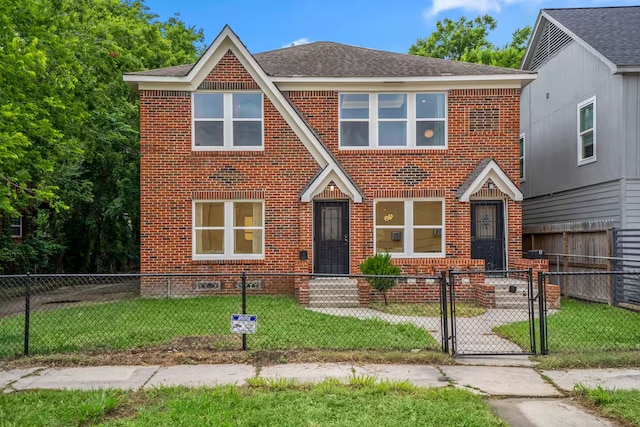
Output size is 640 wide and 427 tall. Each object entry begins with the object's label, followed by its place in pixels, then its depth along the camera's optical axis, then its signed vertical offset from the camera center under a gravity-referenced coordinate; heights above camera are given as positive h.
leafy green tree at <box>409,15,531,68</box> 32.22 +13.32
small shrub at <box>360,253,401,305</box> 11.07 -0.71
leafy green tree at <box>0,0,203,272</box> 10.68 +3.24
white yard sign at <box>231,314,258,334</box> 7.08 -1.21
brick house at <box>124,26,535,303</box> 13.25 +1.95
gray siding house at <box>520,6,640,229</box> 12.11 +3.42
